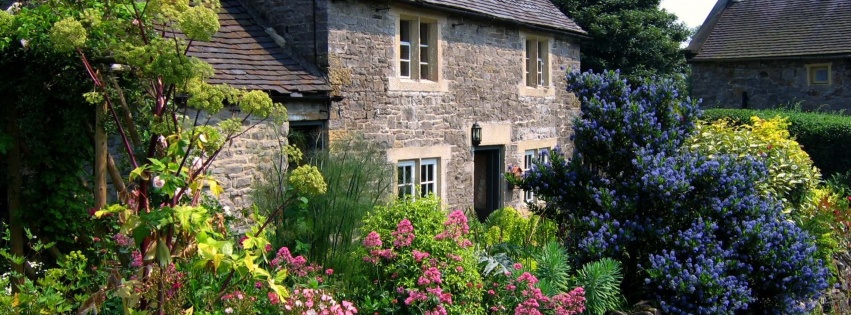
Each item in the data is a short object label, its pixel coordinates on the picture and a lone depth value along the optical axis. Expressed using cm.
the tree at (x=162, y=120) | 504
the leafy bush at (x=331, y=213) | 742
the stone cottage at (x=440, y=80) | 1174
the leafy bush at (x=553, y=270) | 752
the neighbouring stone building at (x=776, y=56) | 2372
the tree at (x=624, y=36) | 2891
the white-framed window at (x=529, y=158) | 1680
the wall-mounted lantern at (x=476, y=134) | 1469
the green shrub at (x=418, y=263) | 654
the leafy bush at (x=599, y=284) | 762
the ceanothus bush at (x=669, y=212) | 812
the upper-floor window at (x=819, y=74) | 2383
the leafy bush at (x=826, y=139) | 1767
